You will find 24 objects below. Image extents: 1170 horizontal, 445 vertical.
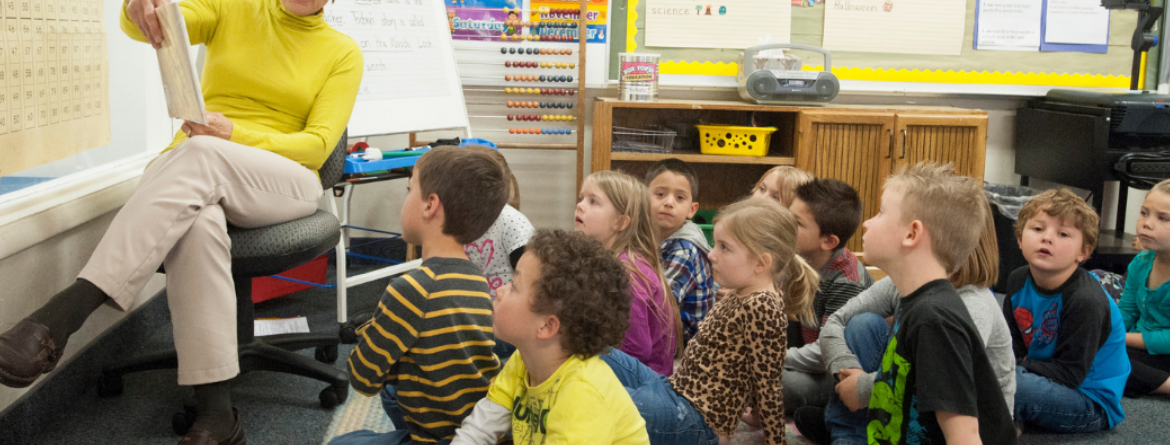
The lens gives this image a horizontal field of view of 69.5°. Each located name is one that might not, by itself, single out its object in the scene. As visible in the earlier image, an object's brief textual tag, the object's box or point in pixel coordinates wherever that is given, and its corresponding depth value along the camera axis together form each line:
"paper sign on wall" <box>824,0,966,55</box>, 3.45
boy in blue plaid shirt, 1.90
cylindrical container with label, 3.20
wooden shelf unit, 3.12
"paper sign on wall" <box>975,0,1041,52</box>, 3.48
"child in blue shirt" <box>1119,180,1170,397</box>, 1.98
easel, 2.88
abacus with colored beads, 3.33
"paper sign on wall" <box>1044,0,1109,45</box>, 3.51
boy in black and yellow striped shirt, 1.23
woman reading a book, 1.41
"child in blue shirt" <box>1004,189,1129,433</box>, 1.71
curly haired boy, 1.10
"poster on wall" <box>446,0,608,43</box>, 3.32
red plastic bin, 2.54
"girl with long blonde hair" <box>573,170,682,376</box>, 1.65
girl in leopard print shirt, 1.43
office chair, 1.60
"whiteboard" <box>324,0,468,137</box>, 2.61
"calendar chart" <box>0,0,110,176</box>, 1.53
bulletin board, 3.44
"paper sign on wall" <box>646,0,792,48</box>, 3.39
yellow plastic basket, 3.19
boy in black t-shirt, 1.15
